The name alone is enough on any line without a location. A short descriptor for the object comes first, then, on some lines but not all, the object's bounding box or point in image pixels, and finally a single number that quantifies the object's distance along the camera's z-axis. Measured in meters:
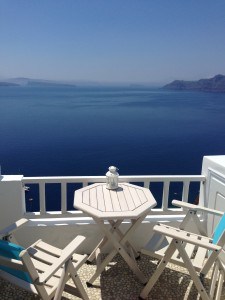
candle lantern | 3.08
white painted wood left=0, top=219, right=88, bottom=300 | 1.93
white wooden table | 2.55
